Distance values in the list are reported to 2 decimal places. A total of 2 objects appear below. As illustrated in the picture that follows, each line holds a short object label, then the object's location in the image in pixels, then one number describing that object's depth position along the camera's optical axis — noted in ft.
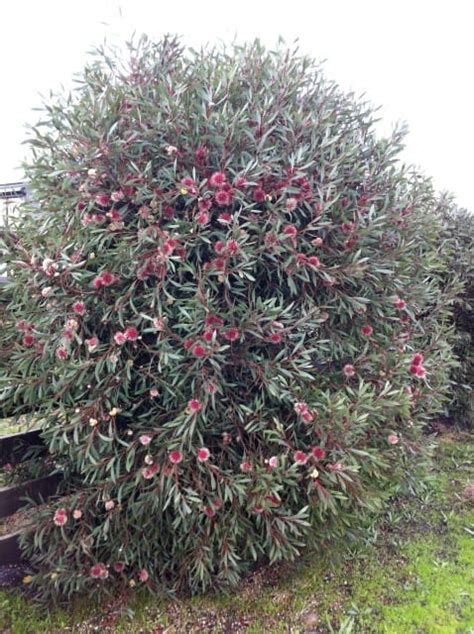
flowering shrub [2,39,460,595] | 4.89
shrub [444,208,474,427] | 12.19
